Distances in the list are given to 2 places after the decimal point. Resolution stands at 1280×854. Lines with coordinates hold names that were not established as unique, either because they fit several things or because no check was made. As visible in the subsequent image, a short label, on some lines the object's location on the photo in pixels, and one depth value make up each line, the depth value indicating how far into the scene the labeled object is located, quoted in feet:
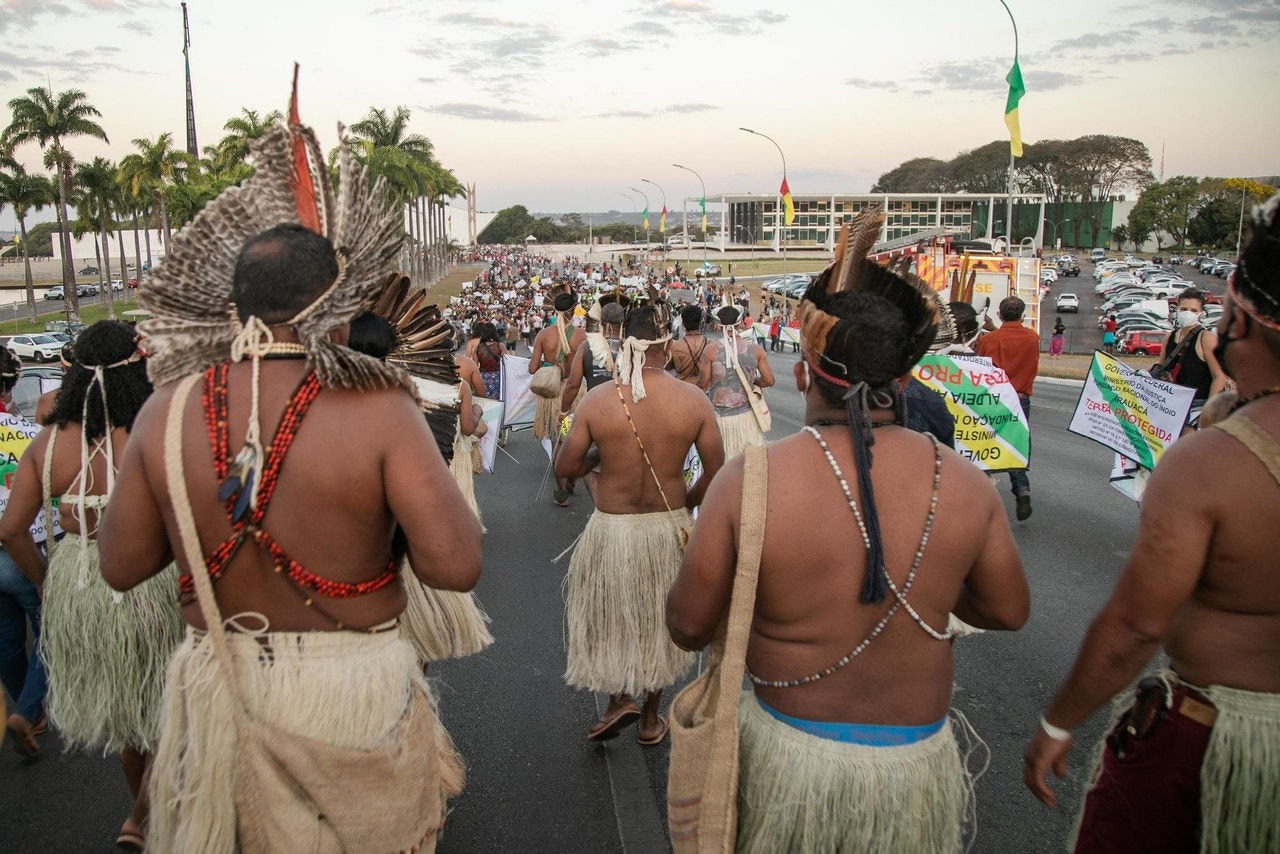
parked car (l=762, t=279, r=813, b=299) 169.17
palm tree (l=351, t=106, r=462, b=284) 165.68
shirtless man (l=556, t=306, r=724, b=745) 13.85
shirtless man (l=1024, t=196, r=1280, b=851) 6.44
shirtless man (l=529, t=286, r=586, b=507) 32.85
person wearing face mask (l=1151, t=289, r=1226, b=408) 19.25
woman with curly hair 11.03
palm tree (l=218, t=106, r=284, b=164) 143.23
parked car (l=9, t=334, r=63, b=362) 108.58
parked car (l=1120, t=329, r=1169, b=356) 86.96
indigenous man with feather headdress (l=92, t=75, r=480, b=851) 6.76
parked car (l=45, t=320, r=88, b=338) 120.00
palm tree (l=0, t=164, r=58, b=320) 188.75
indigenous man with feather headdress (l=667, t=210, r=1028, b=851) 6.84
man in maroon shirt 26.14
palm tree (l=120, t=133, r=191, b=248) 167.63
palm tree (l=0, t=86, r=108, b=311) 165.37
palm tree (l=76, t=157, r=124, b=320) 192.24
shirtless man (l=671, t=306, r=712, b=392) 25.88
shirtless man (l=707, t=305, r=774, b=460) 25.38
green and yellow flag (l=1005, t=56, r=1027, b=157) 68.39
